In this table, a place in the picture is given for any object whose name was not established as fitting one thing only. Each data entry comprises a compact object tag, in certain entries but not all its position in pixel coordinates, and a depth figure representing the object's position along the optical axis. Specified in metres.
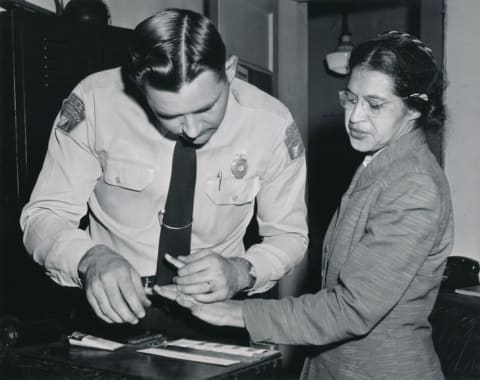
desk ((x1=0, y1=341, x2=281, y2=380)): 1.17
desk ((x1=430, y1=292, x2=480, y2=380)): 2.90
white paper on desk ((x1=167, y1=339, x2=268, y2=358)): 1.30
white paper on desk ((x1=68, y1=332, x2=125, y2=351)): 1.36
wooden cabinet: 2.17
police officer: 1.47
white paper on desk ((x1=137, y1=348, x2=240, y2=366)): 1.24
